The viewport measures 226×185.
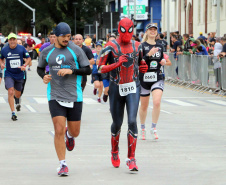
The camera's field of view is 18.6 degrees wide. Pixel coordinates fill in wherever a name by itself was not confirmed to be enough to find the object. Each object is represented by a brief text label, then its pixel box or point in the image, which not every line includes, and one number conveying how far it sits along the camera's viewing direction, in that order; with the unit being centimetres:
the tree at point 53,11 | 7775
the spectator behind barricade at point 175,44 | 2808
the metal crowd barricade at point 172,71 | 2742
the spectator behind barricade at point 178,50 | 2714
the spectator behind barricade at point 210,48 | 2768
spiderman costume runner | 845
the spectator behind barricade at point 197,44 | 2406
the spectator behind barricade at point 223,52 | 2056
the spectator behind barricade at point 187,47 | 2539
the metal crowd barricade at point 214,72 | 2155
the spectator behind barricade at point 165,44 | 2558
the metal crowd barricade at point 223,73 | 2070
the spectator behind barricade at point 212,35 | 3104
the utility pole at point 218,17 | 2940
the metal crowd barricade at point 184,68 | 2490
